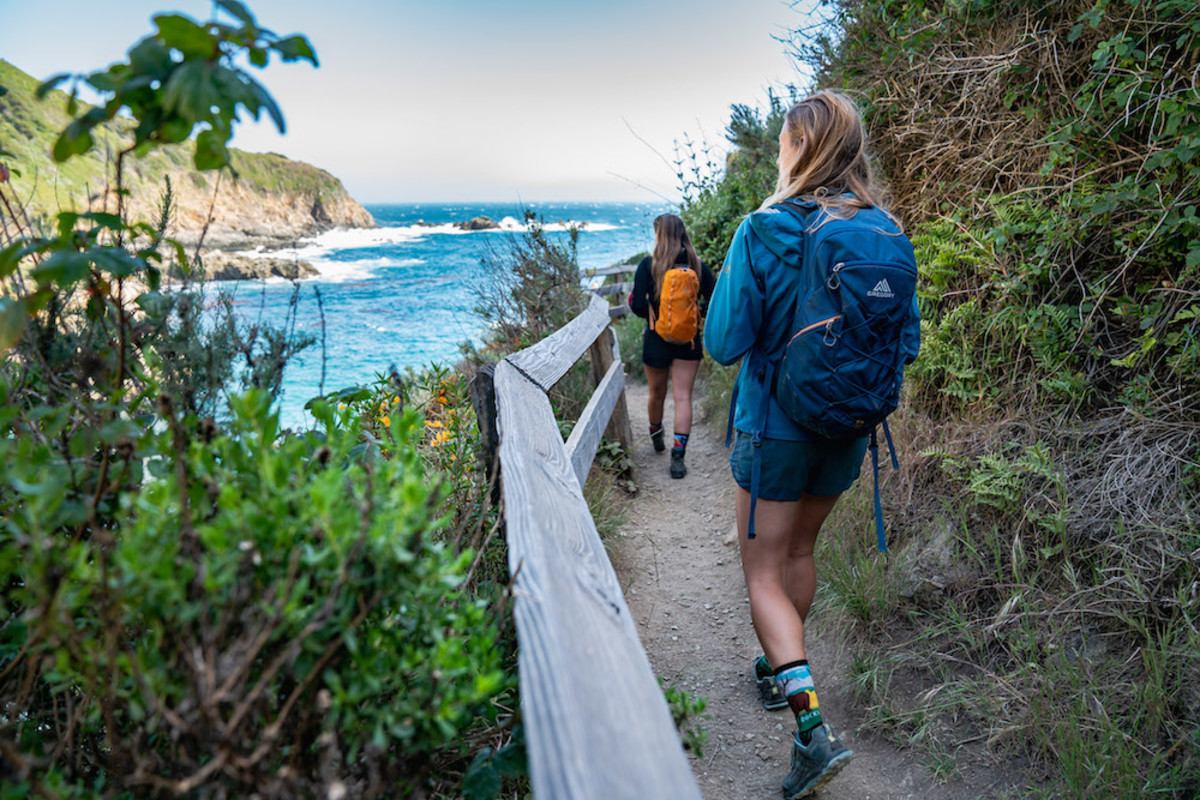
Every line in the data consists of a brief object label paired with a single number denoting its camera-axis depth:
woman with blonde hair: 2.22
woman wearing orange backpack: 5.12
